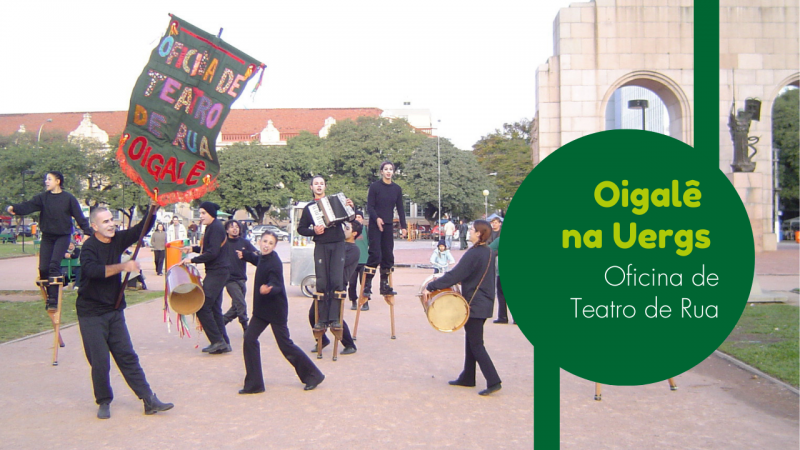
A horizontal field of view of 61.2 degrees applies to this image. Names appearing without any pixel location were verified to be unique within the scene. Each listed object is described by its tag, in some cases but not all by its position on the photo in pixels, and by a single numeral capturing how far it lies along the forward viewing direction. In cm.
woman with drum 686
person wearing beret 870
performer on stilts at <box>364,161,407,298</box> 945
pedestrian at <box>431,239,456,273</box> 1432
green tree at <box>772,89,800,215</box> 5841
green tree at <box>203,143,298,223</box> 6631
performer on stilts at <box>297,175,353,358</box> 840
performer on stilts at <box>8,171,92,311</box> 902
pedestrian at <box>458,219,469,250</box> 3966
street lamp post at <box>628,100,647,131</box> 1849
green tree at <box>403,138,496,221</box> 6519
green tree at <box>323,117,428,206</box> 6888
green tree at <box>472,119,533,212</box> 4231
